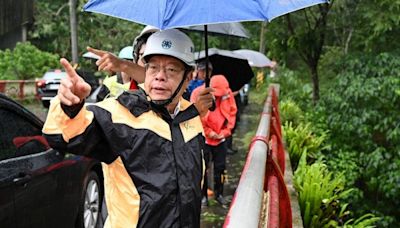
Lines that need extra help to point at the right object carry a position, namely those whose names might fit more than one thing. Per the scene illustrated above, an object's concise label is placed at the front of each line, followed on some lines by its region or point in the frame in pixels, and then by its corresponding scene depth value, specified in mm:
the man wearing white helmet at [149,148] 2029
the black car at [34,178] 3387
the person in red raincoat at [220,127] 6180
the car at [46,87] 19266
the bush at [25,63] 23250
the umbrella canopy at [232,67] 7801
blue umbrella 2375
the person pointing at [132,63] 2672
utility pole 21750
